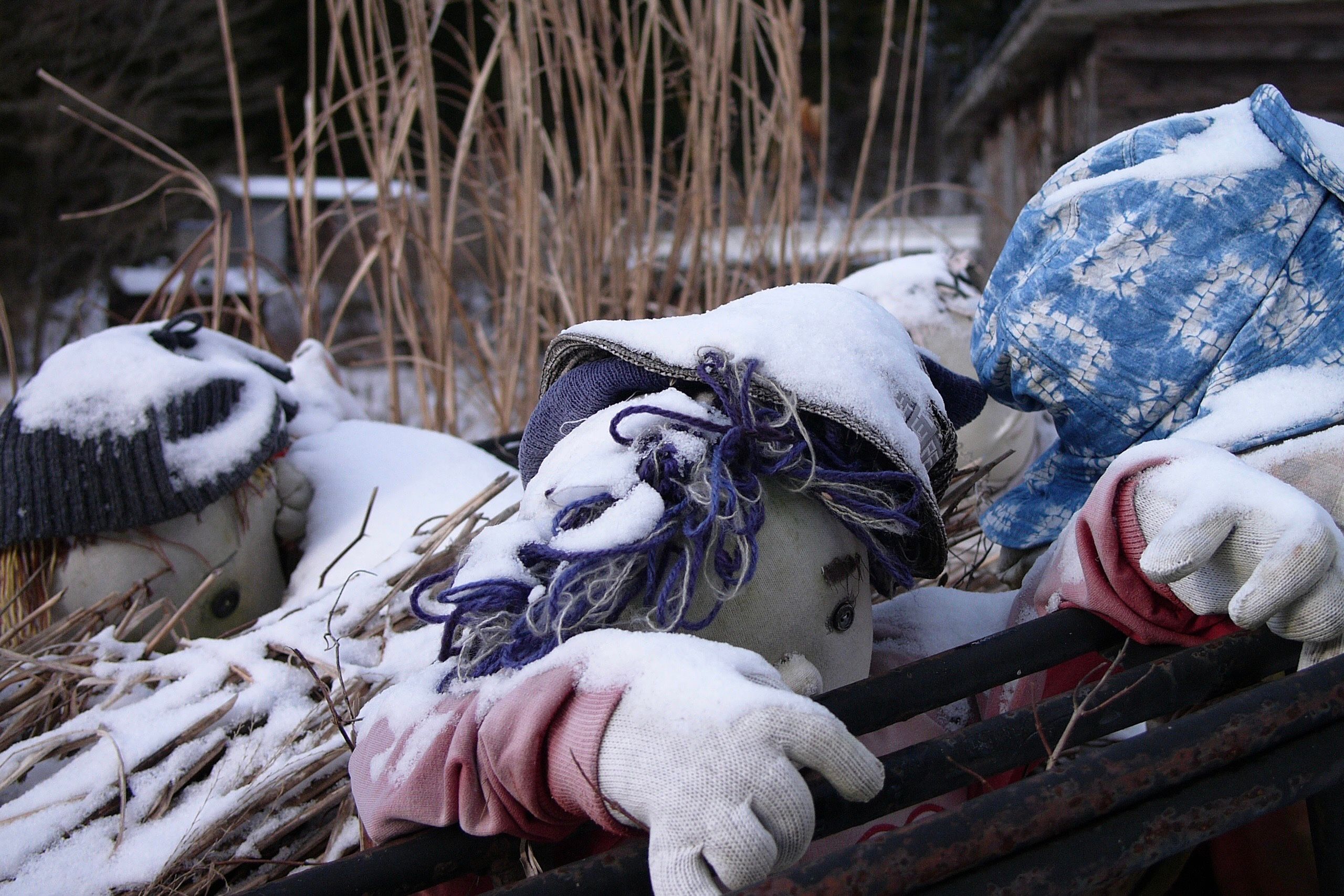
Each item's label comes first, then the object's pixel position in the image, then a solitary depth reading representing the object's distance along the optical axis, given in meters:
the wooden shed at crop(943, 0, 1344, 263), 3.49
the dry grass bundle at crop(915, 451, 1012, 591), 1.14
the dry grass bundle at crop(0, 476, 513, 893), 0.78
